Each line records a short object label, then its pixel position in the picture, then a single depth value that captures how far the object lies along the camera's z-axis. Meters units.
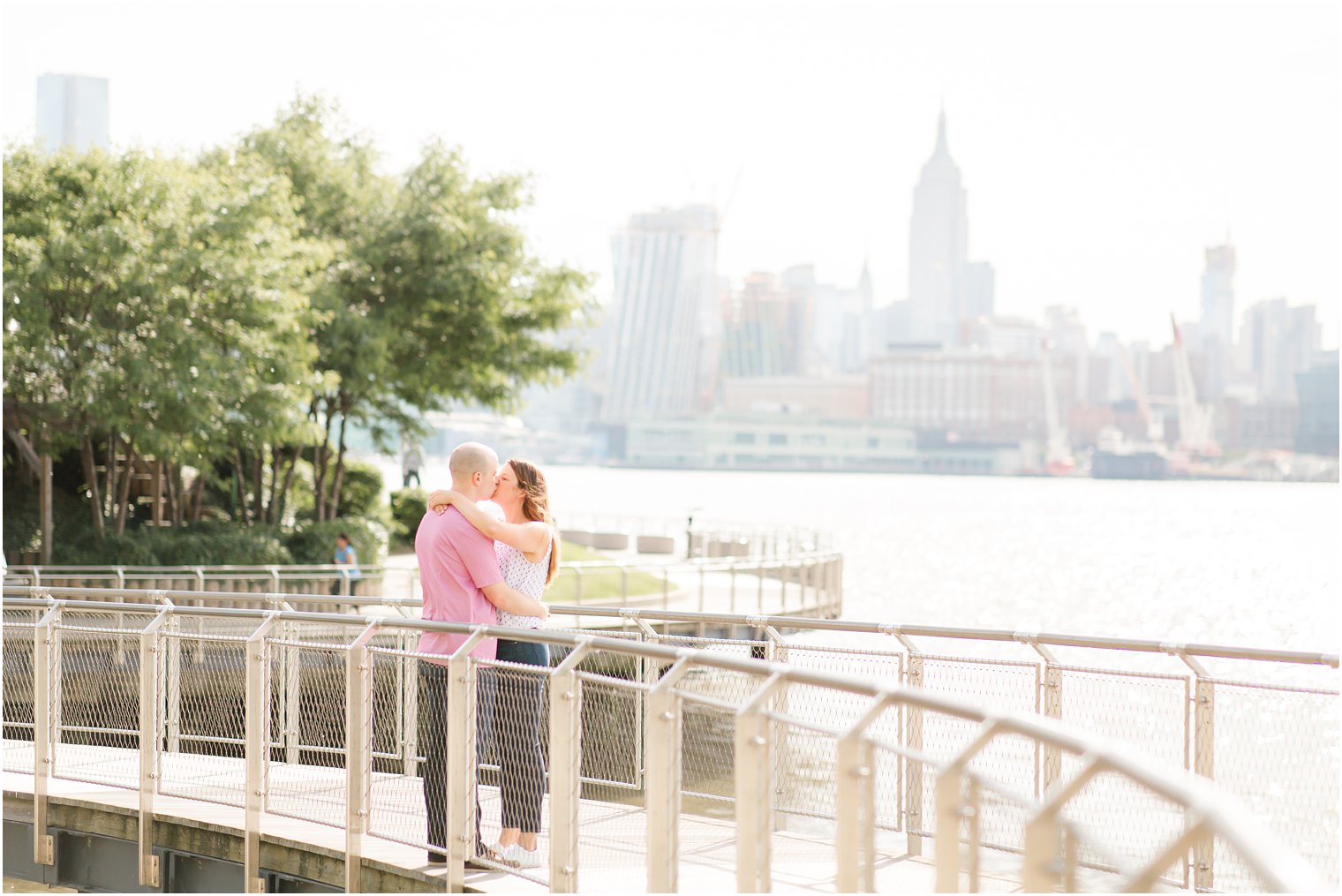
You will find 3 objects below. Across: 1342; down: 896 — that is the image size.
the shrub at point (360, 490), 39.38
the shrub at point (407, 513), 40.31
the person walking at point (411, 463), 50.56
